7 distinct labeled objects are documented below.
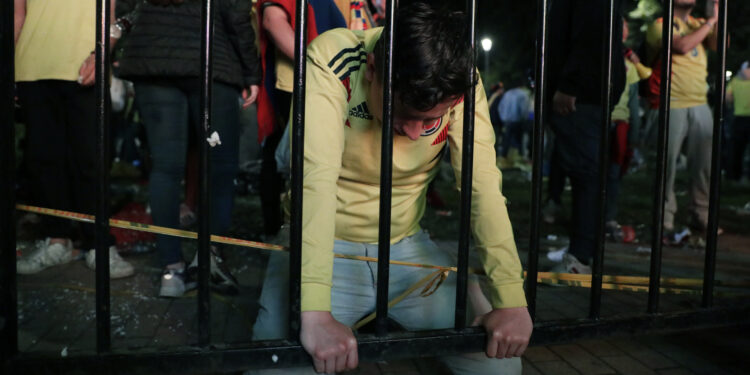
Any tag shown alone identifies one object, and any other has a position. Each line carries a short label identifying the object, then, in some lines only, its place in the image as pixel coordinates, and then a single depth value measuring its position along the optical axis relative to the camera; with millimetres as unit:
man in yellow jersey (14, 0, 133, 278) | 3373
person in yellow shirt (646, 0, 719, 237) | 5129
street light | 22219
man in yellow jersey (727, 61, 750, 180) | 9391
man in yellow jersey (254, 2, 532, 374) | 1617
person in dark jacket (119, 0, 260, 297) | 3041
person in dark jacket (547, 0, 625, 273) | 3500
